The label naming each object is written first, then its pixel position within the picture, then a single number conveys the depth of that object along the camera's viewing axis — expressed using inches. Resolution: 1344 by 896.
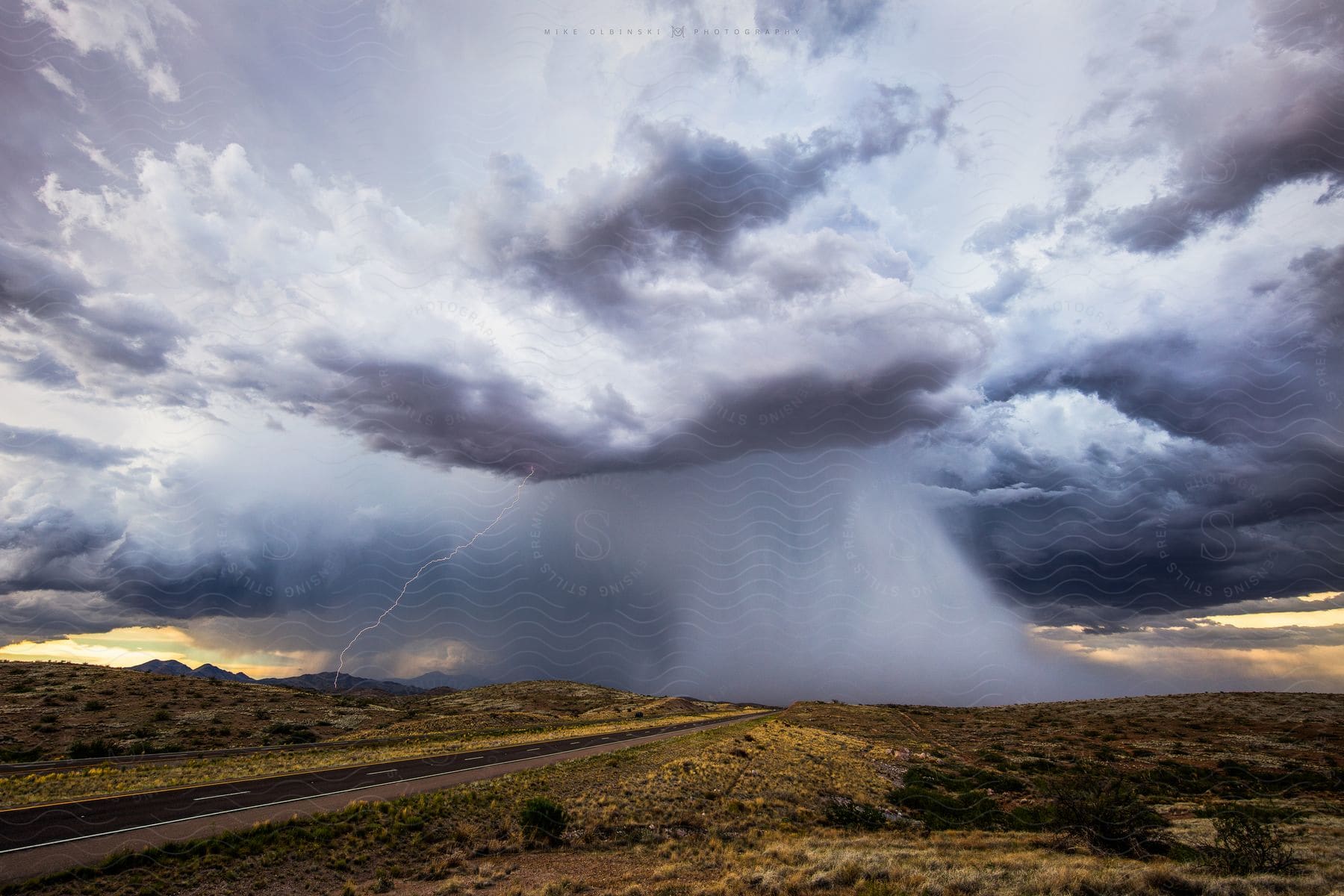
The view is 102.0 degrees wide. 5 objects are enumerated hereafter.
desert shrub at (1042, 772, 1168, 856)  641.6
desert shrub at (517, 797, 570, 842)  674.8
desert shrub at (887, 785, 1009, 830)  877.8
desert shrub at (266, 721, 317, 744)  1646.2
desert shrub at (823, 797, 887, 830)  848.9
